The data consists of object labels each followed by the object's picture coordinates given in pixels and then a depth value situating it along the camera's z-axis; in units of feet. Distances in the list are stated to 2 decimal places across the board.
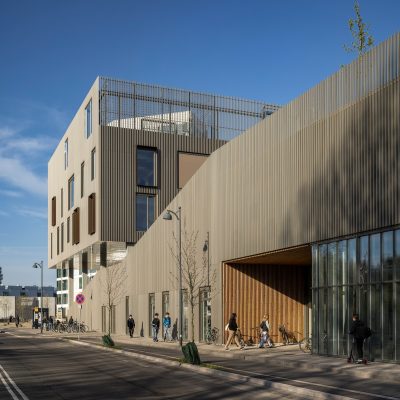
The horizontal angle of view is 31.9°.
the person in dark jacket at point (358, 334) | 77.30
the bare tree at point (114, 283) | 187.42
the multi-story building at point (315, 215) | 77.92
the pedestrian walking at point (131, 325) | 161.99
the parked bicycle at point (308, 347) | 99.14
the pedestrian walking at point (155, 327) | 142.72
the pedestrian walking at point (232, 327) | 104.76
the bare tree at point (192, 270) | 126.82
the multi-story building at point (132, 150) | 187.83
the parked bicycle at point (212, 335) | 119.14
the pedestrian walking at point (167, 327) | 142.41
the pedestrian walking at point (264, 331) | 109.40
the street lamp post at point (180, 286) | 110.13
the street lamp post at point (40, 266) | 233.84
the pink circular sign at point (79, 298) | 150.30
